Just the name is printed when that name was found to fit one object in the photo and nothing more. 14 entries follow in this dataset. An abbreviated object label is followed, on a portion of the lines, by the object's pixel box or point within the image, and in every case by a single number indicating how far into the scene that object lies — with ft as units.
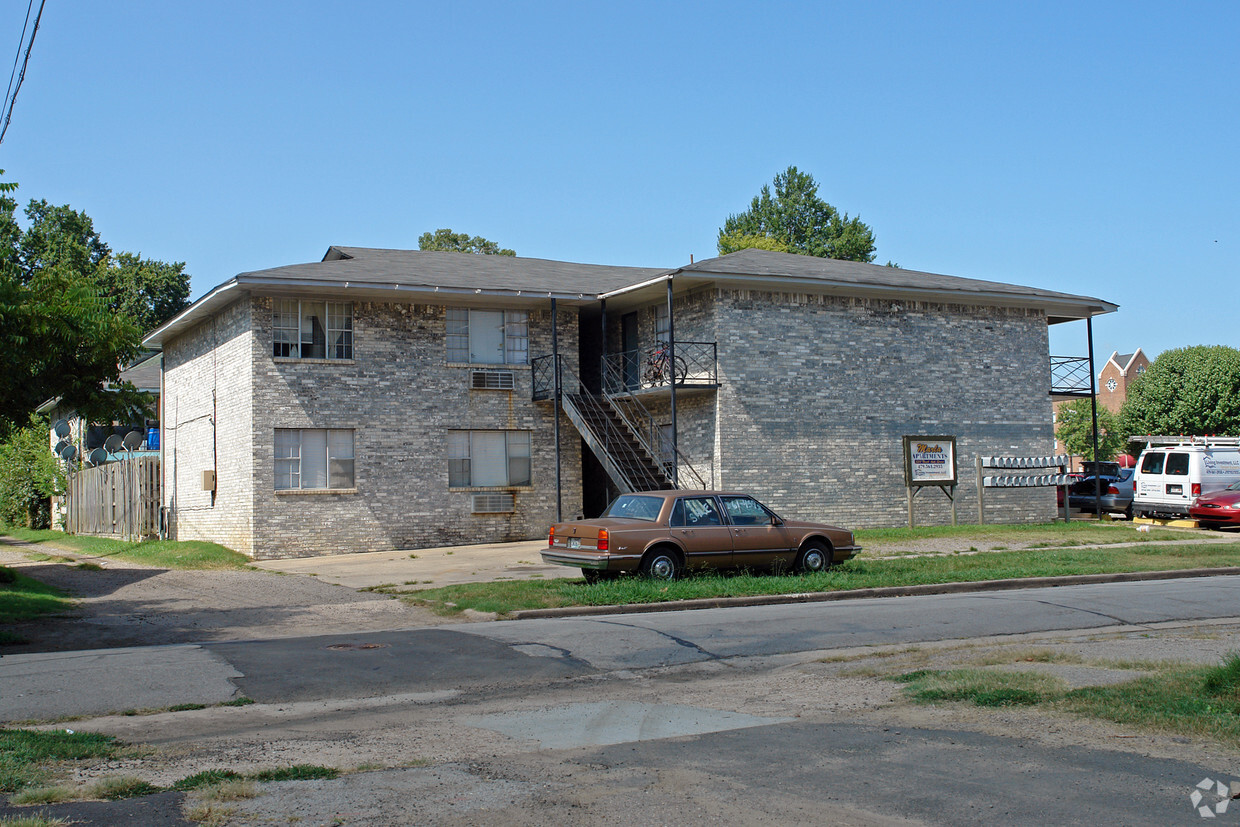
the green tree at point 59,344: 41.14
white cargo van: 90.63
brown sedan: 49.39
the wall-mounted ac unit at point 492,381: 83.92
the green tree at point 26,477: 130.62
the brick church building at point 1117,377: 298.97
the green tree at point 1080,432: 250.12
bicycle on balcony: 78.84
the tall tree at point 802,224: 215.31
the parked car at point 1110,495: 100.37
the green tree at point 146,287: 165.58
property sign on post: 83.14
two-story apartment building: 78.23
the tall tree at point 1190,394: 189.71
